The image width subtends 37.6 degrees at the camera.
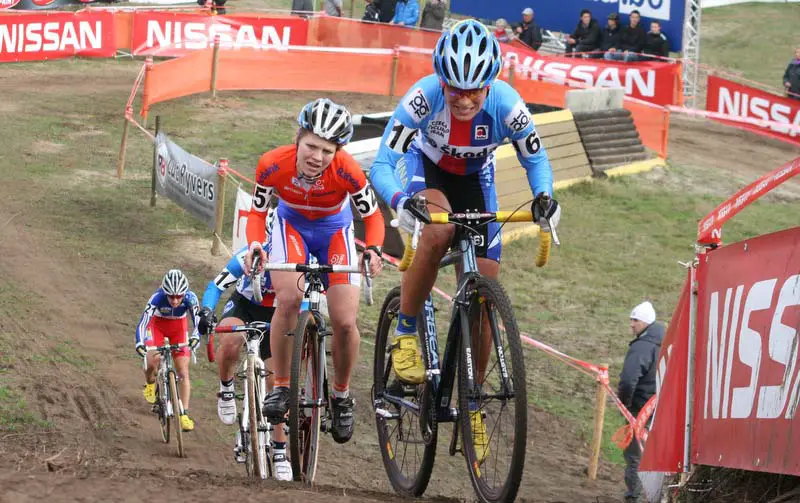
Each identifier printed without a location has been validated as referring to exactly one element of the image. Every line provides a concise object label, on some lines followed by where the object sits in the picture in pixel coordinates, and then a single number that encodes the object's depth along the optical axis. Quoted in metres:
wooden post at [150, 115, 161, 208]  18.45
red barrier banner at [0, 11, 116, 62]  26.86
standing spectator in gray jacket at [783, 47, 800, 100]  22.36
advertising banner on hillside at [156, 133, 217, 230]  16.52
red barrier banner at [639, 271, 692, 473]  6.16
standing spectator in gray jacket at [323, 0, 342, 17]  29.14
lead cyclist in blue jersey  6.18
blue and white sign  25.55
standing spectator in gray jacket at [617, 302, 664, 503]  10.39
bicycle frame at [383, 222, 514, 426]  6.36
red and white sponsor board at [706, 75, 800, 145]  22.42
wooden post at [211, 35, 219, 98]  24.45
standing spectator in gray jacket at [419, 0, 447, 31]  27.53
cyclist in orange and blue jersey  7.21
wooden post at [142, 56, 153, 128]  21.20
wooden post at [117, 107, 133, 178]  19.88
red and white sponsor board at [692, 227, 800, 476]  4.99
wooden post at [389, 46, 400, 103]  25.31
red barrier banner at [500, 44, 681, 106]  23.89
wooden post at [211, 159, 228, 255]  15.80
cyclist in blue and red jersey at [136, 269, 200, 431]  11.64
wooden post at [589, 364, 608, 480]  10.92
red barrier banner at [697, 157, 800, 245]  4.99
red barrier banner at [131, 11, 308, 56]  26.23
